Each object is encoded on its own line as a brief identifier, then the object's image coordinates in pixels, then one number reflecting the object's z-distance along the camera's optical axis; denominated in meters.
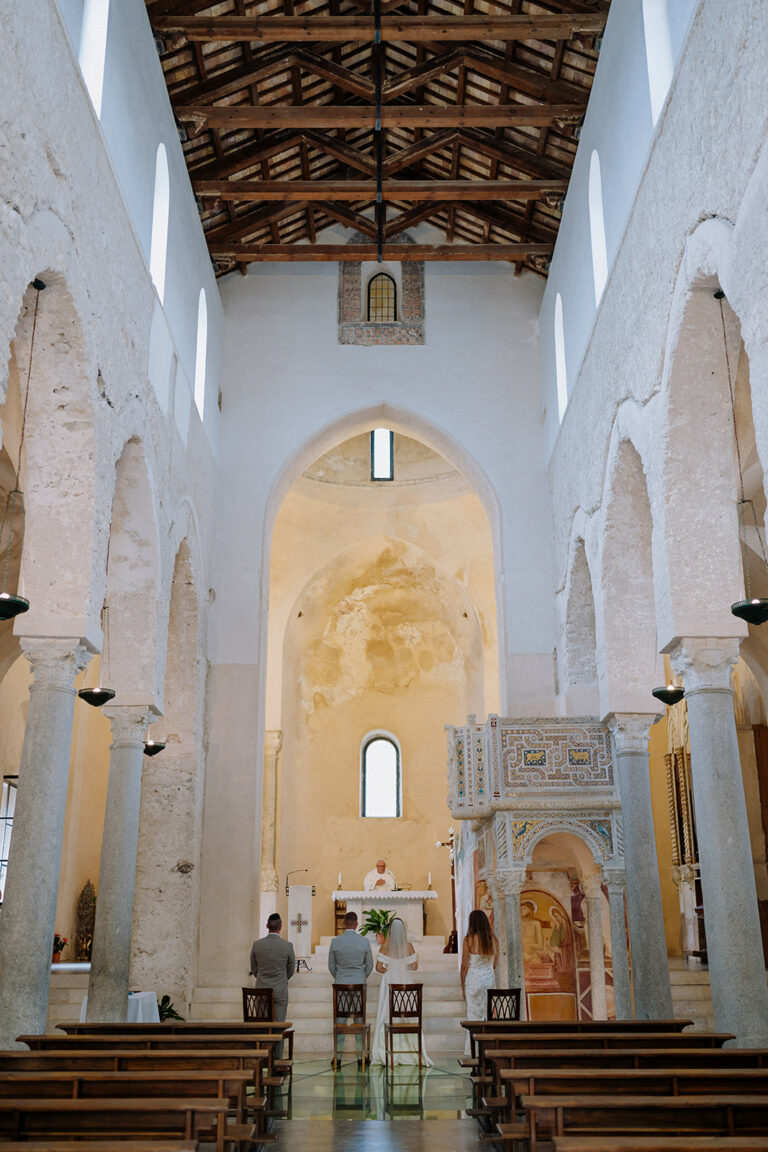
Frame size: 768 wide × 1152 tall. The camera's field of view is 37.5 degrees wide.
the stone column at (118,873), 11.84
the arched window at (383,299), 19.50
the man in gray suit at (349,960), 12.53
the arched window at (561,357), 16.79
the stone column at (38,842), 8.91
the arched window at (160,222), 13.78
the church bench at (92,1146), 4.75
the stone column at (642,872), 11.76
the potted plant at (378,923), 16.98
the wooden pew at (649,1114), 5.61
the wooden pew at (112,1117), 5.55
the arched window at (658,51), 10.63
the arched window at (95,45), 10.64
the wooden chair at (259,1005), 11.12
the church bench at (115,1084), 6.24
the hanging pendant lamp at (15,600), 8.48
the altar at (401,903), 19.28
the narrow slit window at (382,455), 24.19
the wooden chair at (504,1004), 11.80
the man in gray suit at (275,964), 11.50
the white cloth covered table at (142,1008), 12.52
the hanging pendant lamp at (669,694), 11.66
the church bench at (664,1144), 4.59
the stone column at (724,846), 8.88
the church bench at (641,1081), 6.23
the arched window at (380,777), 26.02
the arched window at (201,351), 16.81
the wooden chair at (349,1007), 12.27
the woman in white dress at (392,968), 13.45
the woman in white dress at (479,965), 12.24
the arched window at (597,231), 13.78
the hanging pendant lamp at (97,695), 11.39
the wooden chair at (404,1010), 12.02
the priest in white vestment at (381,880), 21.19
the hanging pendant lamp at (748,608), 8.90
